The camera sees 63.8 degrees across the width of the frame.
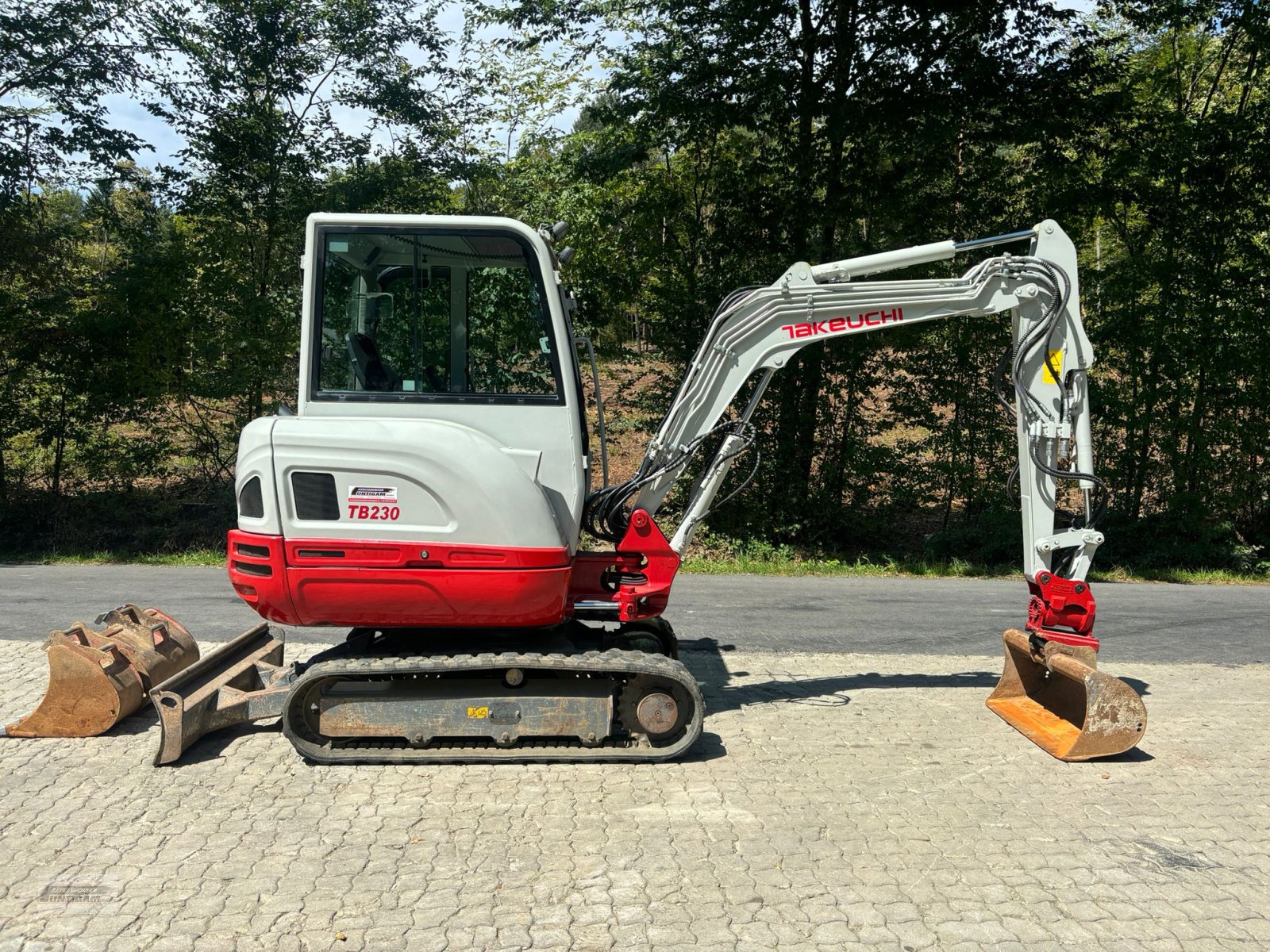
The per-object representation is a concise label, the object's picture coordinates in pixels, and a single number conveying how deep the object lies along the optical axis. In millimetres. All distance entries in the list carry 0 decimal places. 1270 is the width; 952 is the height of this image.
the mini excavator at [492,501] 5047
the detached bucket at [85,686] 5555
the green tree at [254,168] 13891
